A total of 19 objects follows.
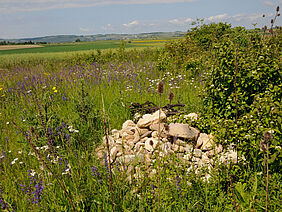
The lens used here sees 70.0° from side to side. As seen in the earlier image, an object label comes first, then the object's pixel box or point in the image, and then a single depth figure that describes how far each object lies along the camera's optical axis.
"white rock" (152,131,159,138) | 3.37
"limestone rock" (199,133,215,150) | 3.15
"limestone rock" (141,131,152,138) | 3.46
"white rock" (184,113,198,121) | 3.63
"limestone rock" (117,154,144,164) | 2.84
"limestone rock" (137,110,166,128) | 3.58
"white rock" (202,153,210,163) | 2.90
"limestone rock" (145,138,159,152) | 3.13
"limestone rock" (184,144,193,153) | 2.92
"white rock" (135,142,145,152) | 3.26
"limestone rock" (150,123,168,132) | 3.37
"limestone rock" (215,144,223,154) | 3.10
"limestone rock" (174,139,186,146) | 3.12
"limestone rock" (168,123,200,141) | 3.12
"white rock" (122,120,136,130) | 3.91
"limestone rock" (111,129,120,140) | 3.64
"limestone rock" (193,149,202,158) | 2.96
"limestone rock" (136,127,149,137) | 3.57
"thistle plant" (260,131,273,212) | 1.04
